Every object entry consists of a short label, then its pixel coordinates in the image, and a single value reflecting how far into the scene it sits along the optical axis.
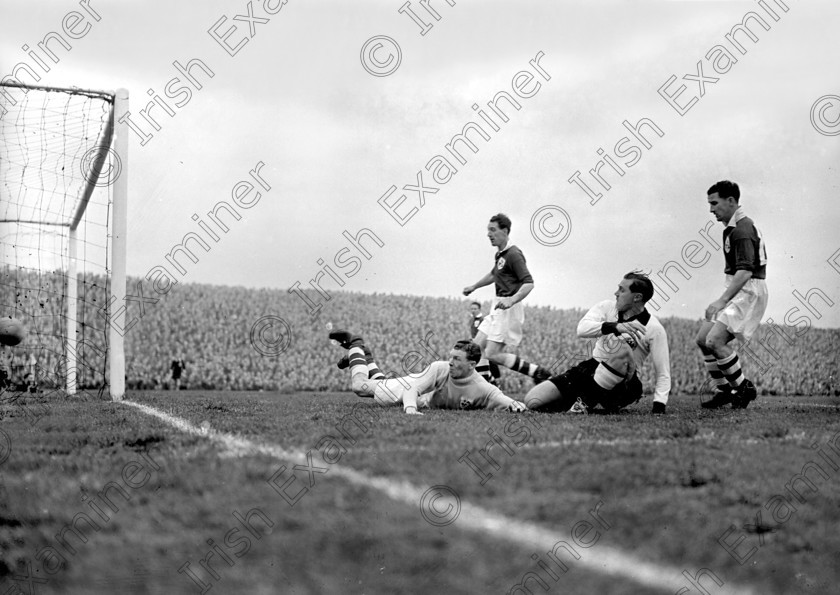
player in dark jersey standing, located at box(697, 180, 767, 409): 7.21
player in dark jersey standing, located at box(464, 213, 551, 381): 8.27
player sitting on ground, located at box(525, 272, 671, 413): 6.44
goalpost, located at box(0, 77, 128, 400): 8.37
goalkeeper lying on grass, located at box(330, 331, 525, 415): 6.44
